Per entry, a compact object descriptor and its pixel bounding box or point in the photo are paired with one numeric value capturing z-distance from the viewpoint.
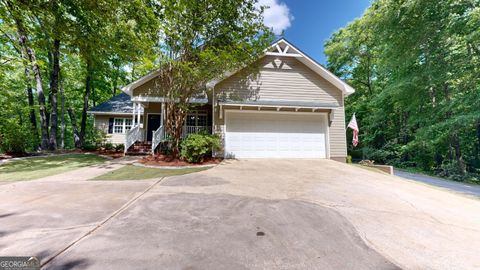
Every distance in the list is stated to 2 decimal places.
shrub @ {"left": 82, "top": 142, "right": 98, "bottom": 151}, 12.10
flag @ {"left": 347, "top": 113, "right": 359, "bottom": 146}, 10.44
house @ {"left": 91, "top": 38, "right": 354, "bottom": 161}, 10.01
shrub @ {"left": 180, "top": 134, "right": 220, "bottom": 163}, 7.98
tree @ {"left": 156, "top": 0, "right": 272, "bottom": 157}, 7.36
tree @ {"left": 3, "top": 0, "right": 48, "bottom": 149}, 10.42
